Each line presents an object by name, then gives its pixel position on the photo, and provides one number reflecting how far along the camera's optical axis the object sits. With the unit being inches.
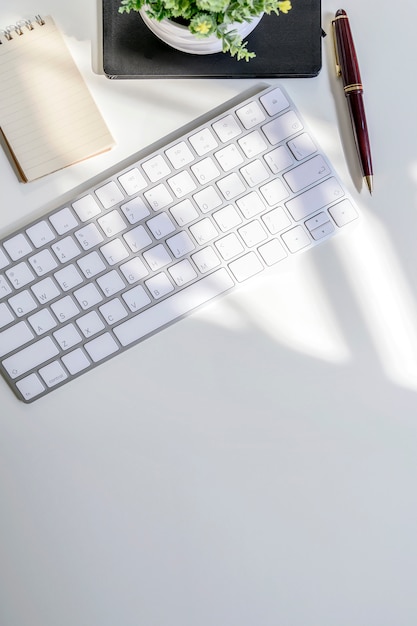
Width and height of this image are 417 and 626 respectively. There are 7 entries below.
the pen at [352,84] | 28.6
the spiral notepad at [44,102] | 28.8
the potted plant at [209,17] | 22.9
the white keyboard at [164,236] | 28.9
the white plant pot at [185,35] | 25.7
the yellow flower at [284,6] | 22.9
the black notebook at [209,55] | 28.7
